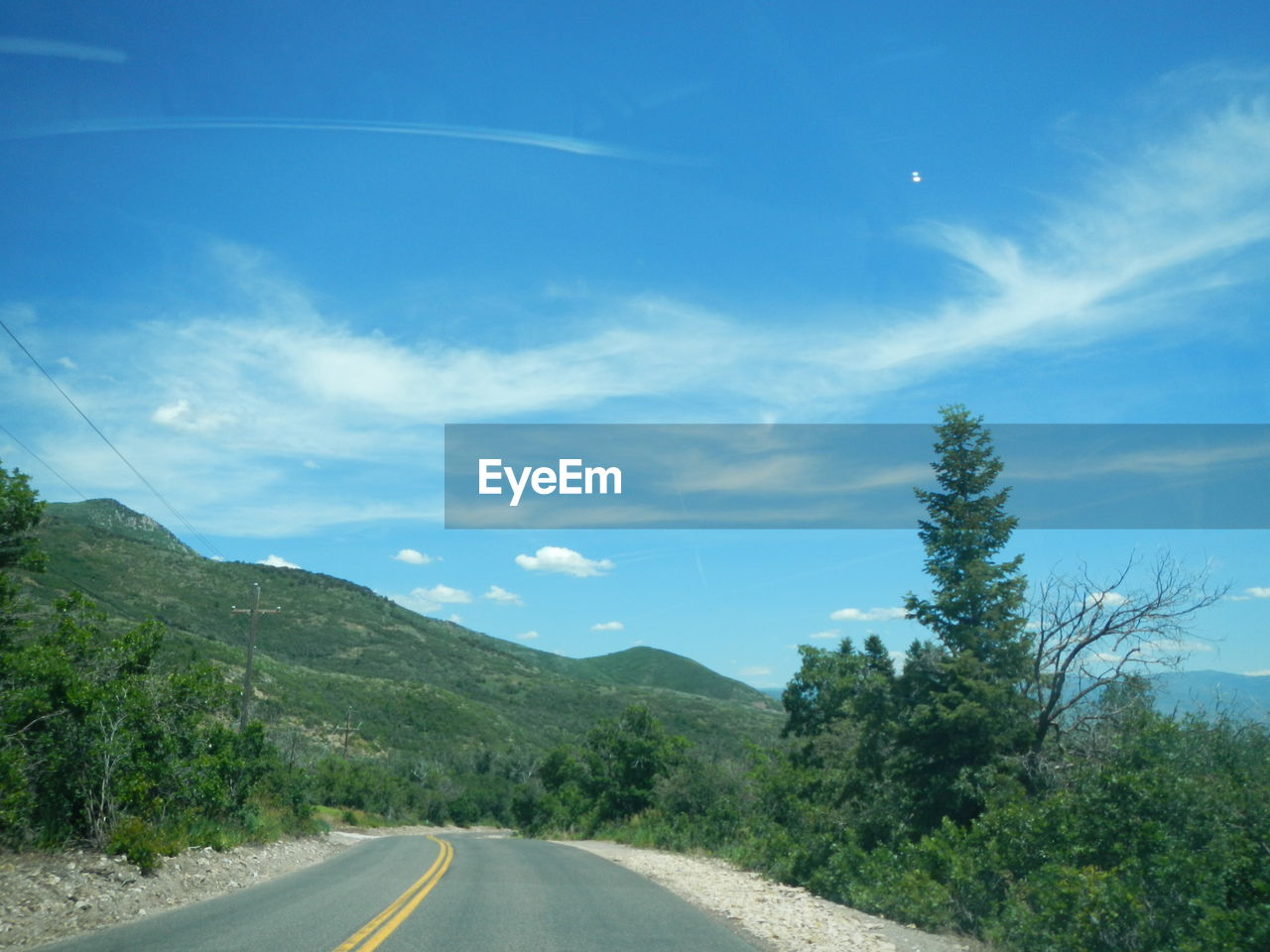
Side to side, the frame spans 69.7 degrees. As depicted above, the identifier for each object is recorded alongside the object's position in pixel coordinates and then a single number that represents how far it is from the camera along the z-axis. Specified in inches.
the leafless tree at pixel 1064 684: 842.8
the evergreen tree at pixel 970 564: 891.4
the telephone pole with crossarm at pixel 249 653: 1285.7
